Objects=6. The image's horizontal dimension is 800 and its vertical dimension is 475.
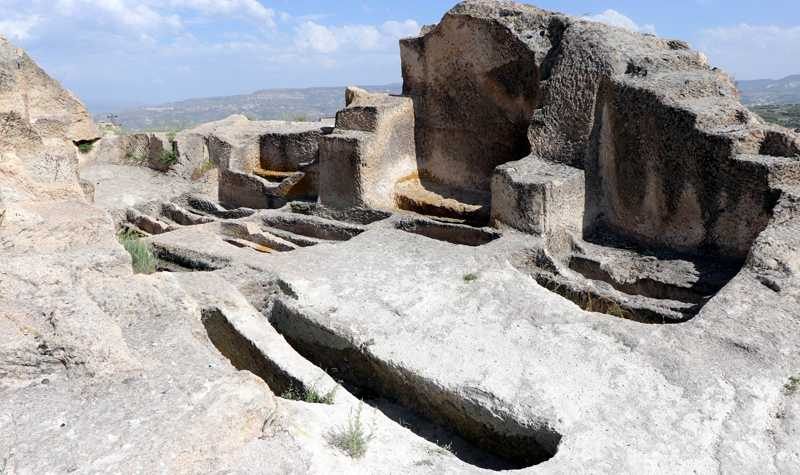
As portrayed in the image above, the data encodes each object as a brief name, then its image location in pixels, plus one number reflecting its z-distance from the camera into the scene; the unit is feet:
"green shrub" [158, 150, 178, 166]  34.22
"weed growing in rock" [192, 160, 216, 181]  33.09
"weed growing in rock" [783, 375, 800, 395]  12.21
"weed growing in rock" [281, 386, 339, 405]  12.91
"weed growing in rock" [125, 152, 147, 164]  35.94
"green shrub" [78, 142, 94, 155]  35.29
